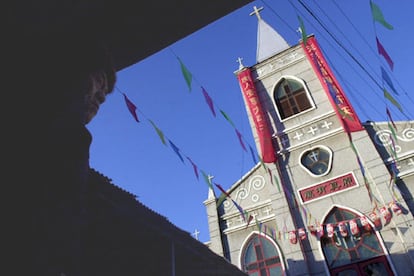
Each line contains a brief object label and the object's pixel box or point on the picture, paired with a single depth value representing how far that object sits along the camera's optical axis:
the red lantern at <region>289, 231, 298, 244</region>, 10.36
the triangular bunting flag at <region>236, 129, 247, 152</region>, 9.73
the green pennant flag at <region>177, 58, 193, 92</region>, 5.55
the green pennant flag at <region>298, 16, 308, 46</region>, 5.46
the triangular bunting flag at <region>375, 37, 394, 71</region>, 6.20
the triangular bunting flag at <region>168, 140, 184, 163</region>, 7.41
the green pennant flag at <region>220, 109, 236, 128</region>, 7.90
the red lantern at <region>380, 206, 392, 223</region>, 9.34
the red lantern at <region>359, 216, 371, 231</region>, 9.64
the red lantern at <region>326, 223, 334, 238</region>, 9.91
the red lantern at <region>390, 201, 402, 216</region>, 9.19
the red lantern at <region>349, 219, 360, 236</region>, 9.63
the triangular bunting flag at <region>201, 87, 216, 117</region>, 7.63
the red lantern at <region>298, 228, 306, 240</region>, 10.34
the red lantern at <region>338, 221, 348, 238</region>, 9.85
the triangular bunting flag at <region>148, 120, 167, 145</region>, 6.45
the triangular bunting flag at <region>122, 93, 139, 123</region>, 6.05
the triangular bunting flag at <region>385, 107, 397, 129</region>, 9.31
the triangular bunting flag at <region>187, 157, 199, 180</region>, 8.62
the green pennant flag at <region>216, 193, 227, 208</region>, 12.76
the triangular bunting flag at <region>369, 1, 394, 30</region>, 5.09
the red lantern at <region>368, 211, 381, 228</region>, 9.53
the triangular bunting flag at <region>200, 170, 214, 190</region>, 9.00
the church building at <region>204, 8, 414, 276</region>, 9.57
